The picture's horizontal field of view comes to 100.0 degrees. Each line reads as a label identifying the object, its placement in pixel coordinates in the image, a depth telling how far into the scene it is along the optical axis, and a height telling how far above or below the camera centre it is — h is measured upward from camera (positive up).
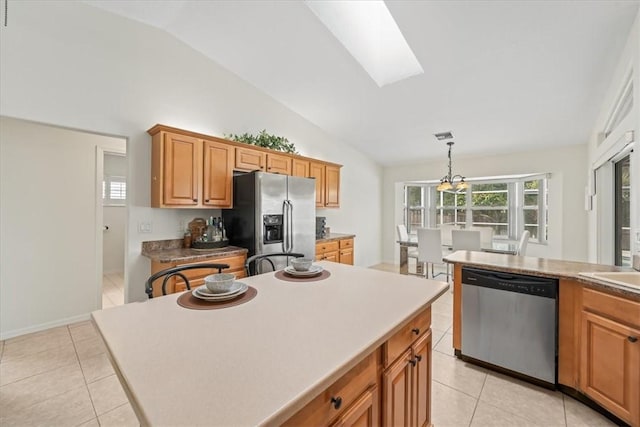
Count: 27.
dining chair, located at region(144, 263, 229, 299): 1.41 -0.34
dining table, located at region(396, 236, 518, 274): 3.99 -0.52
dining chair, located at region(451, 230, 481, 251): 3.99 -0.37
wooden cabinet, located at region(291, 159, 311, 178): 3.95 +0.70
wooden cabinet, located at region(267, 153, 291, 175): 3.61 +0.71
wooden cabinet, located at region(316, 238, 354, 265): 4.14 -0.59
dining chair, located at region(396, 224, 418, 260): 5.13 -0.41
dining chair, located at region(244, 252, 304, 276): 2.78 -0.58
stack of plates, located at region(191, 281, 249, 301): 1.16 -0.35
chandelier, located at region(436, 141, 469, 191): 4.39 +0.50
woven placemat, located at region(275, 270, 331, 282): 1.53 -0.37
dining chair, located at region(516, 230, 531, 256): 3.88 -0.40
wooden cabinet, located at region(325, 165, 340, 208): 4.59 +0.49
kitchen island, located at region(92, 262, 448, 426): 0.57 -0.39
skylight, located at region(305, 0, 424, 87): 2.79 +2.04
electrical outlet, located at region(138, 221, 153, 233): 2.91 -0.14
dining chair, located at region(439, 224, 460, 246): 4.98 -0.33
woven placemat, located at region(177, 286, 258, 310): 1.12 -0.38
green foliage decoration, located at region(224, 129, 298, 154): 3.51 +1.01
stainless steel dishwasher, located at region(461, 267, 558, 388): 1.94 -0.82
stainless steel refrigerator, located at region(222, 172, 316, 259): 3.04 +0.00
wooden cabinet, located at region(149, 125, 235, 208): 2.77 +0.48
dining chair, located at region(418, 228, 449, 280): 4.39 -0.51
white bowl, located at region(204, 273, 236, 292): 1.20 -0.31
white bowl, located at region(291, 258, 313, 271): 1.62 -0.30
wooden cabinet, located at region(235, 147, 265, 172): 3.31 +0.70
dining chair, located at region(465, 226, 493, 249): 4.57 -0.34
